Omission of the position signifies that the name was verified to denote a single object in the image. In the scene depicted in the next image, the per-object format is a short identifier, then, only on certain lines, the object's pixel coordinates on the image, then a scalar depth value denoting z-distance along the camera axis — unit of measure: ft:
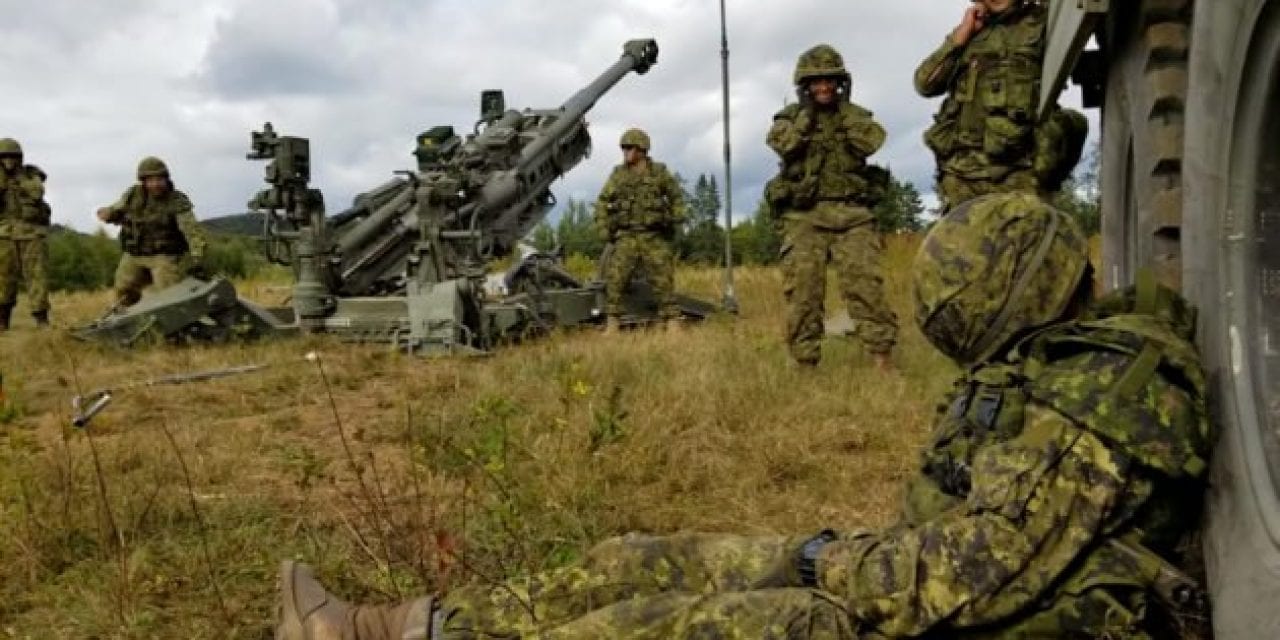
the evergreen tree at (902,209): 85.05
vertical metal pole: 34.96
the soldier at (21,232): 34.68
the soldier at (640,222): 33.63
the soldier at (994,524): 6.47
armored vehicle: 6.33
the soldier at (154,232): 31.81
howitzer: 30.25
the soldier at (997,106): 16.47
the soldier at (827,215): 21.42
